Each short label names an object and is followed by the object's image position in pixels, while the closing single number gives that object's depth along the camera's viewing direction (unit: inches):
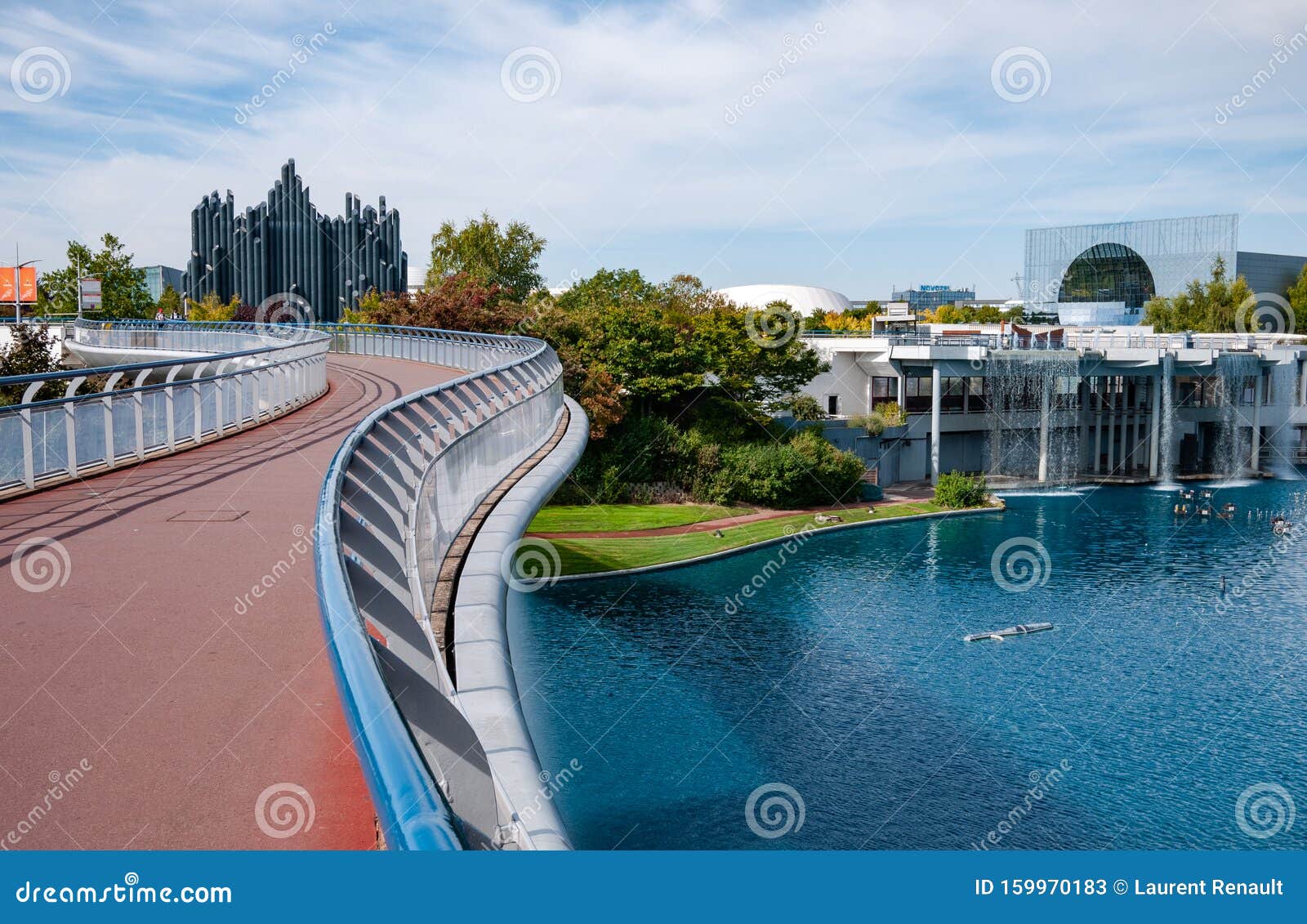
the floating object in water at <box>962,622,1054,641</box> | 1025.4
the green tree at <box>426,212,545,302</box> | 2466.8
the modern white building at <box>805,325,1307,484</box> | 2111.2
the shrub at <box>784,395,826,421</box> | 1942.7
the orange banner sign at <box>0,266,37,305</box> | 2049.7
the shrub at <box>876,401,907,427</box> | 2065.7
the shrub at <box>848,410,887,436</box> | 2001.7
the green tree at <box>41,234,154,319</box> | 2287.2
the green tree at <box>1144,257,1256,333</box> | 3085.6
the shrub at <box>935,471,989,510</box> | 1770.4
